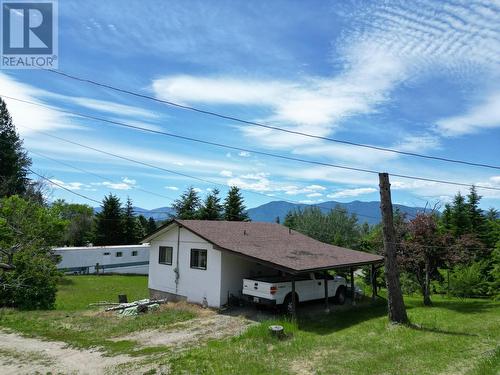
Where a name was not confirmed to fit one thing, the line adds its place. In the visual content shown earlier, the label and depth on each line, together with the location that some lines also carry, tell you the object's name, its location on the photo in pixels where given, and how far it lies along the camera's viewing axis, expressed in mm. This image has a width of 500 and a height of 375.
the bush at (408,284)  25328
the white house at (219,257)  18000
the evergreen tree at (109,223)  50031
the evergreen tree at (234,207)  46781
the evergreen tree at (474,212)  33500
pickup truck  16672
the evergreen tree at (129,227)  51781
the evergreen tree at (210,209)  44969
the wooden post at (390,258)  14789
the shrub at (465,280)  24756
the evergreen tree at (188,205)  46469
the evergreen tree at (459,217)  33438
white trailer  38188
